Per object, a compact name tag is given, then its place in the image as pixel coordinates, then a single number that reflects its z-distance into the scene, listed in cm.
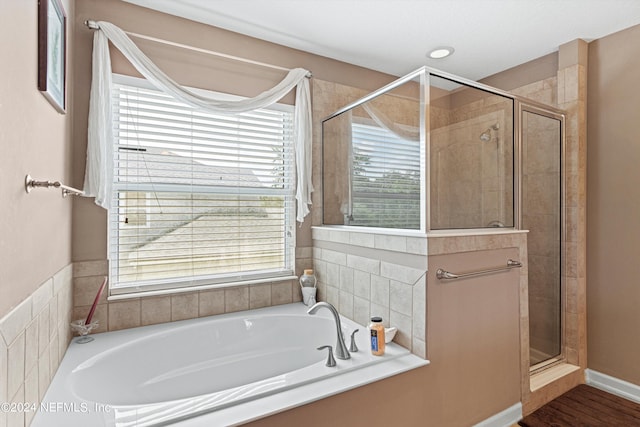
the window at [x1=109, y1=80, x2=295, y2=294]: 207
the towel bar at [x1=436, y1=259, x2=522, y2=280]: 173
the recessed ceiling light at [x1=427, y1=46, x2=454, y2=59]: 260
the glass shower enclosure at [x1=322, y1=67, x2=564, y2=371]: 185
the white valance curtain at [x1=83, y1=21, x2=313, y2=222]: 186
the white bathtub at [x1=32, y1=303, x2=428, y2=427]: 124
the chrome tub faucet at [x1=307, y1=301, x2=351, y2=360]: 169
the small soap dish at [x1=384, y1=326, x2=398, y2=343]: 185
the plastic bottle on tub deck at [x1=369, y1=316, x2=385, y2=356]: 173
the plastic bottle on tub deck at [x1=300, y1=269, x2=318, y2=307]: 251
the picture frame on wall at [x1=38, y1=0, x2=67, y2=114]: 125
